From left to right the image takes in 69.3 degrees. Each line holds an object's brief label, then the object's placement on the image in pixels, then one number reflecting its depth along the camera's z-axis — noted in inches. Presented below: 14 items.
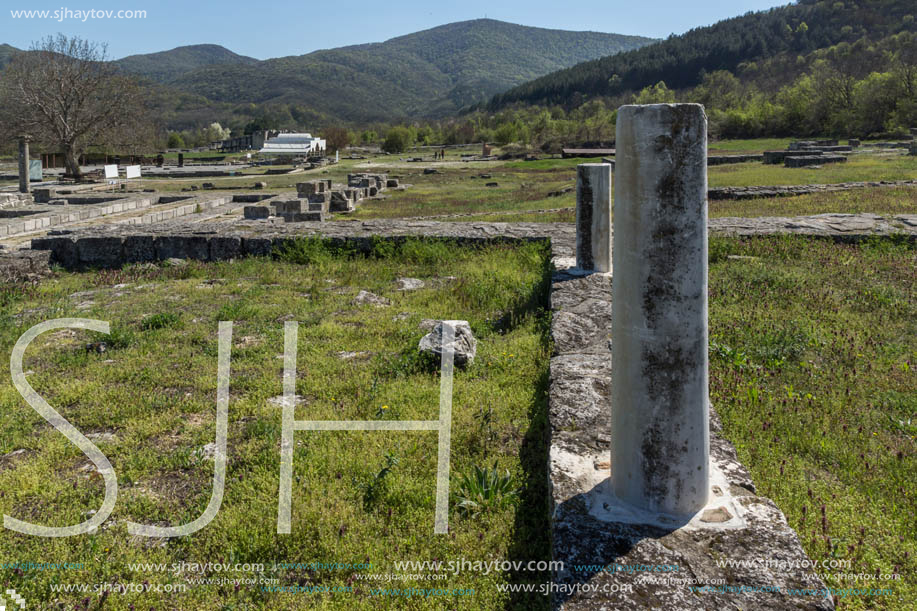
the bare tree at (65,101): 1376.7
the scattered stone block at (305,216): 709.3
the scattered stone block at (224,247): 407.8
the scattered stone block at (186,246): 408.8
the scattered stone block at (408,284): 328.5
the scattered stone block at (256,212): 732.7
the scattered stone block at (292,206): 741.3
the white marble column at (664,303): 102.9
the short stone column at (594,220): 298.4
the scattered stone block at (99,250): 409.7
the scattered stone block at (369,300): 297.2
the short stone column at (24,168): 1067.9
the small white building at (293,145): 2514.8
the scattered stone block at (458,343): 205.5
